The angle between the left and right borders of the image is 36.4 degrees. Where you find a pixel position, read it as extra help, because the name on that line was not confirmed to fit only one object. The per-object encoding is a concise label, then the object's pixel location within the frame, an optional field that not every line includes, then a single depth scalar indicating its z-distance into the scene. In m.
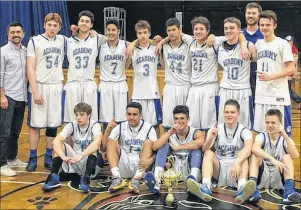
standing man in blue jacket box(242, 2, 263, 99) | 4.24
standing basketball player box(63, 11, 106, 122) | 4.43
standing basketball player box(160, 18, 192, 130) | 4.36
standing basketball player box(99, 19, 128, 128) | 4.46
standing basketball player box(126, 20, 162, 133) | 4.46
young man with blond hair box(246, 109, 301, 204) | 3.50
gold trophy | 3.29
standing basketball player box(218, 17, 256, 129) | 4.09
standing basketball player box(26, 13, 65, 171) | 4.29
